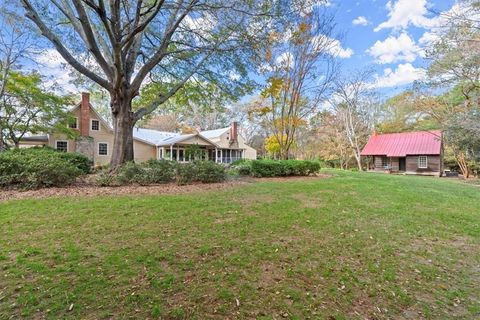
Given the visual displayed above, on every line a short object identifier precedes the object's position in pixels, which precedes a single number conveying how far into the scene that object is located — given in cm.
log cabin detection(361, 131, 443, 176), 2220
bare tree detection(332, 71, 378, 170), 2602
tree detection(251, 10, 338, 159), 1379
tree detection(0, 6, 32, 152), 1234
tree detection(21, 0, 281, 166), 842
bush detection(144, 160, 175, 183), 862
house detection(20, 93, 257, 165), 2042
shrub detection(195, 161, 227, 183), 926
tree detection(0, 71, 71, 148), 1444
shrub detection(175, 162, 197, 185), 898
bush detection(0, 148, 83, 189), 697
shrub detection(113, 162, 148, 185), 820
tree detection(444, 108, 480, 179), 1300
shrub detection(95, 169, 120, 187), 805
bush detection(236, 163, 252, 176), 1203
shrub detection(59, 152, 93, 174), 1227
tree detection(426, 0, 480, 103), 1033
